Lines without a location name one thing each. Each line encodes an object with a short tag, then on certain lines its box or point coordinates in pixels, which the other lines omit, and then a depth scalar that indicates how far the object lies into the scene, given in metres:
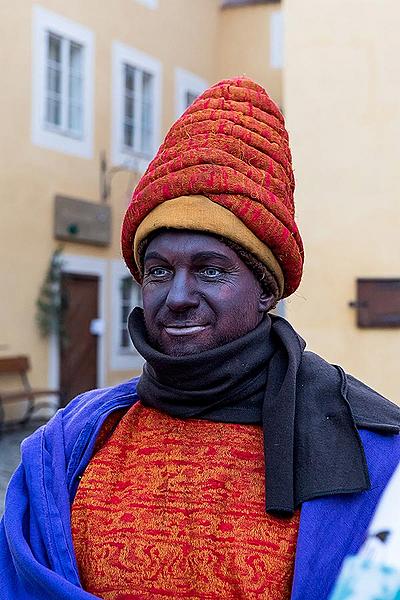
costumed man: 1.44
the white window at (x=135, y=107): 12.08
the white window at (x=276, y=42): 13.59
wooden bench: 10.20
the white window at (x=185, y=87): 13.15
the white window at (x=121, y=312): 12.22
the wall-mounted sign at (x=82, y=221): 11.07
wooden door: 11.41
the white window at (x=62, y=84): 10.77
